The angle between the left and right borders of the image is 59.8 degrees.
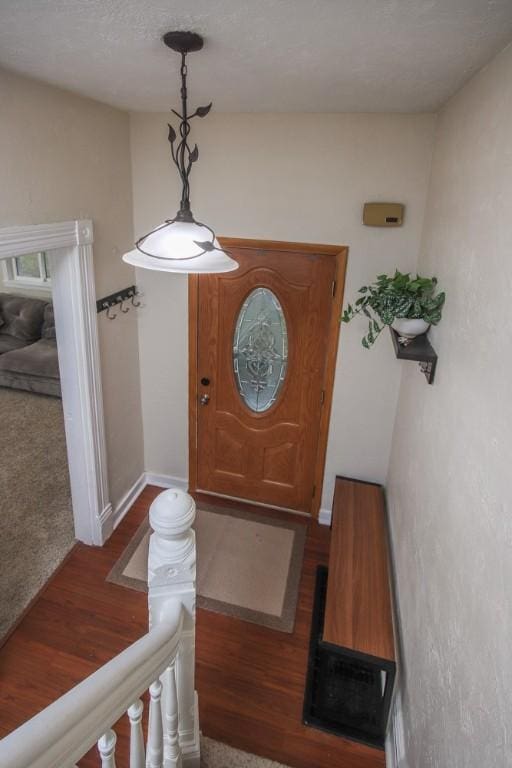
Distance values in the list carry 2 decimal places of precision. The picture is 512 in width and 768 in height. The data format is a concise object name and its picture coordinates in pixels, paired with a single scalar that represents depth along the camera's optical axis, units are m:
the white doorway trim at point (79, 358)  2.18
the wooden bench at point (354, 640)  1.94
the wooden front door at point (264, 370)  2.85
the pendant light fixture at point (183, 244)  1.38
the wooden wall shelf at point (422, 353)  1.84
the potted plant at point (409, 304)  1.87
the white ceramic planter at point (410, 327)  1.91
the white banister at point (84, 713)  0.67
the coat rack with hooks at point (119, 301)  2.70
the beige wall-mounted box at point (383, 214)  2.50
